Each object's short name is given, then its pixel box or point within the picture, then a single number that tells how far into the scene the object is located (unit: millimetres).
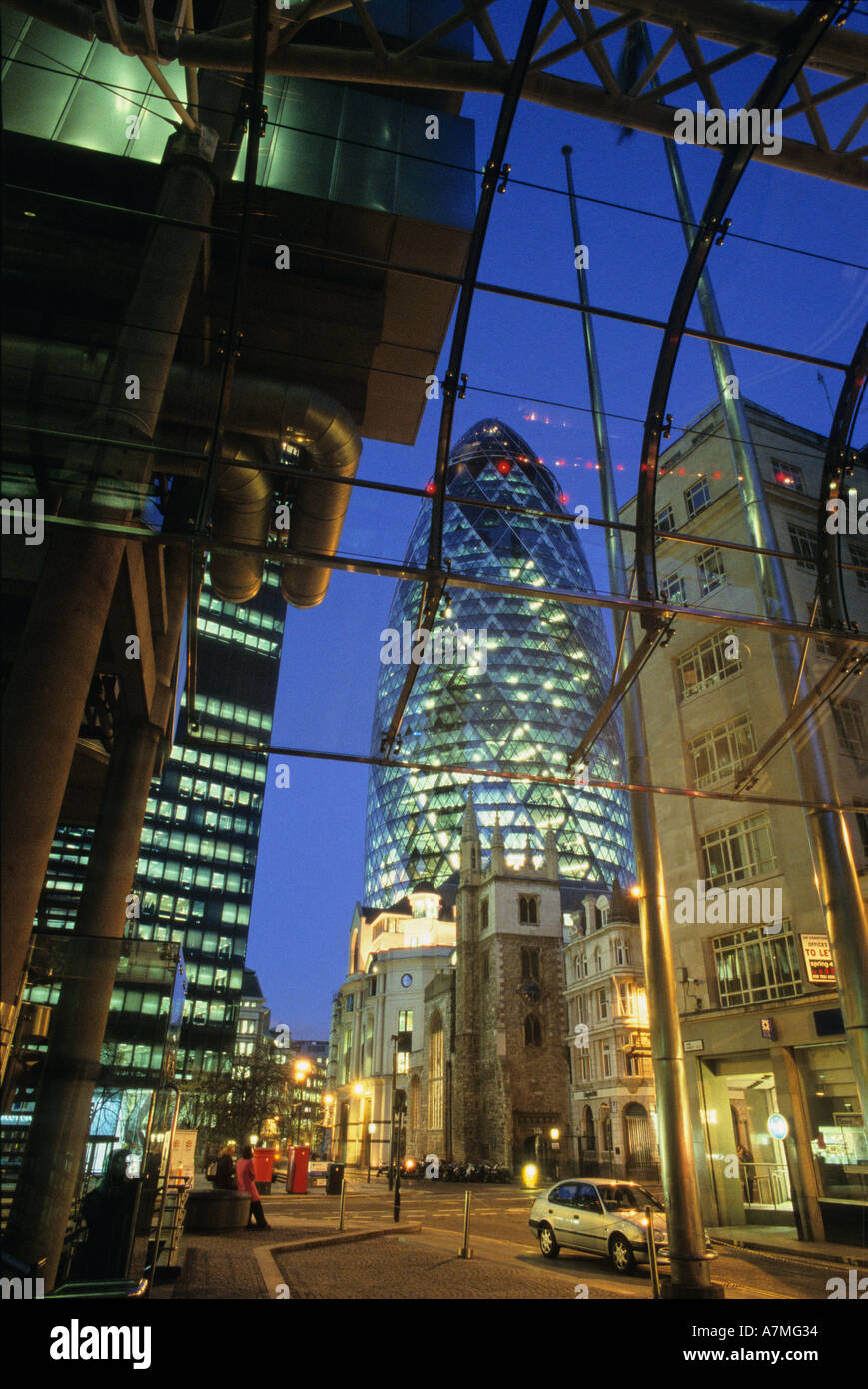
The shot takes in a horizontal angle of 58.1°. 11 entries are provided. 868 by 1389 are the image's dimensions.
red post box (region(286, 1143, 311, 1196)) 30562
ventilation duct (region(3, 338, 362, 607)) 10461
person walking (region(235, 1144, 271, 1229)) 16859
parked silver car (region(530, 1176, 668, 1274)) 13727
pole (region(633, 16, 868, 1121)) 11625
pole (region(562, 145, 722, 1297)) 9891
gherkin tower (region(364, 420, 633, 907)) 97500
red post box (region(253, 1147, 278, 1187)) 28675
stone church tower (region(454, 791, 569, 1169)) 52062
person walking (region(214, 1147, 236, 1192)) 20508
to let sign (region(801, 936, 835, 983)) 17203
